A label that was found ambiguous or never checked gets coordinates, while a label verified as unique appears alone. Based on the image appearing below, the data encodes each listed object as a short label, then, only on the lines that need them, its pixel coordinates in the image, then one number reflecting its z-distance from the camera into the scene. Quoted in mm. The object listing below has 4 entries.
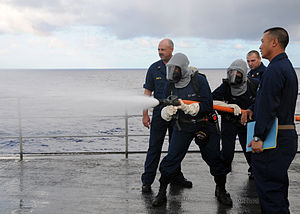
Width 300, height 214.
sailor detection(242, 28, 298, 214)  2760
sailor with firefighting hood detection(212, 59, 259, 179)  4301
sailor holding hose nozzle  3773
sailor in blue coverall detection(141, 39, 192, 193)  4395
